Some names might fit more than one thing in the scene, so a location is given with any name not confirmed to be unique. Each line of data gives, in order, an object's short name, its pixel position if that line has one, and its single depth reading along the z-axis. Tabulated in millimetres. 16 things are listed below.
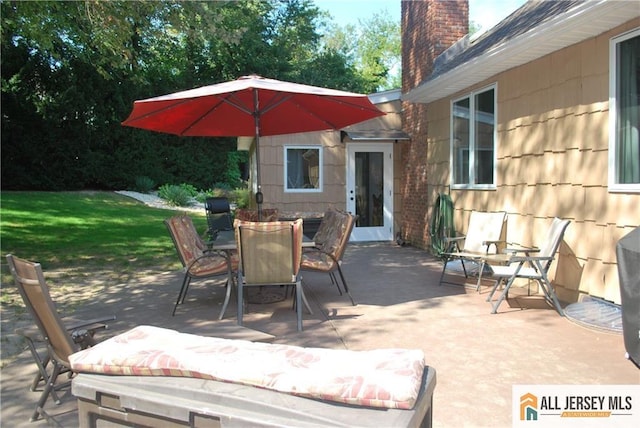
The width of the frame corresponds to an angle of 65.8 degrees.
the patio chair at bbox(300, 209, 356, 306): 5430
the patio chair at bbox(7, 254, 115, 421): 2666
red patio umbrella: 4879
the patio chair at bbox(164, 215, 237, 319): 5176
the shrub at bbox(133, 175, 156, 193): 20953
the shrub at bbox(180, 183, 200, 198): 21172
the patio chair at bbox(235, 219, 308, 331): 4555
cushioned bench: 1545
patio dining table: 5133
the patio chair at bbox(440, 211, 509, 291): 6550
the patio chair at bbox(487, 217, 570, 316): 5027
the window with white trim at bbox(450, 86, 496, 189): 7258
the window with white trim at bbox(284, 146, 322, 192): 10914
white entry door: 11031
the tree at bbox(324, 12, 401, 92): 42403
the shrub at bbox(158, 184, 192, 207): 19406
